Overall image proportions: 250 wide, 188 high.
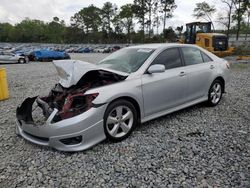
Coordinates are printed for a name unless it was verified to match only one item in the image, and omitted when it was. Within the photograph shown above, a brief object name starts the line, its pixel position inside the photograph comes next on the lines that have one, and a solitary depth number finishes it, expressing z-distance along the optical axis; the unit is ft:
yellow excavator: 55.67
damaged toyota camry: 10.61
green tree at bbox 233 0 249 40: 121.58
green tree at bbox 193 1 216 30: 162.40
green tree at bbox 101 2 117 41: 250.37
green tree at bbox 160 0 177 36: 188.85
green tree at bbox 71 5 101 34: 256.73
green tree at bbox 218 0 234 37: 131.27
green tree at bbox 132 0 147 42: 188.44
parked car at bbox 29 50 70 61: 85.46
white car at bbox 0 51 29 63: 74.38
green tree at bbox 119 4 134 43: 225.13
